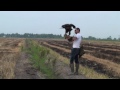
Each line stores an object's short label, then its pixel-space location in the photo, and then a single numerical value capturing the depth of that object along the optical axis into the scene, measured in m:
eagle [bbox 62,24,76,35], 8.86
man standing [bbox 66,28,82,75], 9.34
